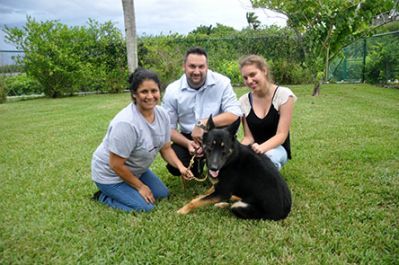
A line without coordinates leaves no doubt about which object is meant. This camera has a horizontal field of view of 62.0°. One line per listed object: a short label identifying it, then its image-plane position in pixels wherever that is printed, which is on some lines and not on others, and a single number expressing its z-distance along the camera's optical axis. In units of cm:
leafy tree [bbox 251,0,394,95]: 1126
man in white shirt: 422
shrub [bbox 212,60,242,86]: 1673
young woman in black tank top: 396
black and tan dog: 330
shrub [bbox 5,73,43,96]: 1639
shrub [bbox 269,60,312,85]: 1678
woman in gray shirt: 338
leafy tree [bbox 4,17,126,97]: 1531
